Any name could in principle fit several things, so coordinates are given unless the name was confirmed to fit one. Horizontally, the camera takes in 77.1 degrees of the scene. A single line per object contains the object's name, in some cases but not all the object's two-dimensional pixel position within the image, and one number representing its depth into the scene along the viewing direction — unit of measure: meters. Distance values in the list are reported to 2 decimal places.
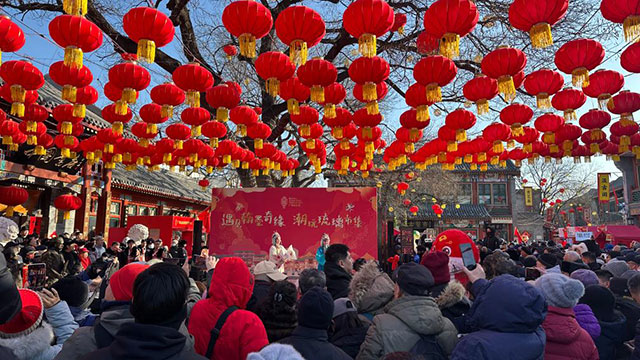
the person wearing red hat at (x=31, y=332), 2.28
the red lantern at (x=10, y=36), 5.26
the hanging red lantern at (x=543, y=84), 6.73
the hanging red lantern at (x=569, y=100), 7.48
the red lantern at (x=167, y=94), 7.24
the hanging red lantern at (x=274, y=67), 6.19
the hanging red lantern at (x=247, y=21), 5.04
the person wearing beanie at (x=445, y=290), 3.31
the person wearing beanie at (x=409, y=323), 2.47
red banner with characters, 11.95
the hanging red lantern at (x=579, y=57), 5.69
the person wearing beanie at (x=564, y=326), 2.67
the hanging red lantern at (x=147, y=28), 5.20
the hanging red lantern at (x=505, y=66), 5.80
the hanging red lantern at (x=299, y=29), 5.17
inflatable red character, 5.61
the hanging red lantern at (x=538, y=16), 4.58
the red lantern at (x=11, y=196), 10.48
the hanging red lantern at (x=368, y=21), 4.96
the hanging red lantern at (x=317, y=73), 6.28
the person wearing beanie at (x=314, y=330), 2.16
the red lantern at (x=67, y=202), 12.27
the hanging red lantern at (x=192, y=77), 6.53
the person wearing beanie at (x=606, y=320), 3.53
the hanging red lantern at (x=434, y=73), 6.32
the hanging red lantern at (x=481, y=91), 7.03
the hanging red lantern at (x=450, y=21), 4.86
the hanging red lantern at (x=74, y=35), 5.09
